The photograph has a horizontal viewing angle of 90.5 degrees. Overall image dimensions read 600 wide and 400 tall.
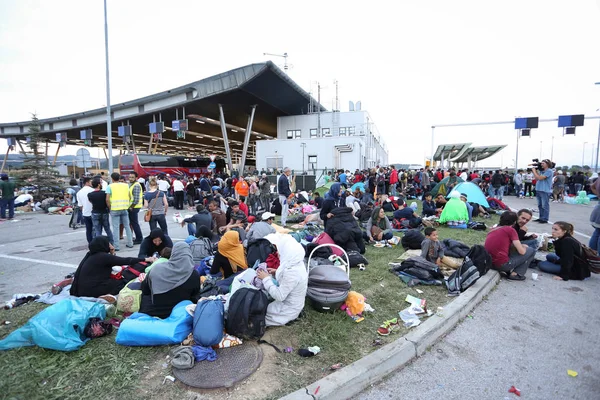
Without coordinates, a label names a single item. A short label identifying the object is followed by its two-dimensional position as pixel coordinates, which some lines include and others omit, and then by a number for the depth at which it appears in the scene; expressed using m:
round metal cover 2.73
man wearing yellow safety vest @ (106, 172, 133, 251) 7.17
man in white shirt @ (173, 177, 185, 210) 15.28
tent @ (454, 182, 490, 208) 12.15
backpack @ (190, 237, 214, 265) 5.88
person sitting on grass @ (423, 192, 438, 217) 11.64
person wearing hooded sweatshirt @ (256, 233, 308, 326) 3.55
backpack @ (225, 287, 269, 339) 3.32
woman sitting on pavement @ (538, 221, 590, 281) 5.43
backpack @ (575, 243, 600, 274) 5.51
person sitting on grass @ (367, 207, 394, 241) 8.15
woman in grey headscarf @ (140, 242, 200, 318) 3.70
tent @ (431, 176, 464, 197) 13.83
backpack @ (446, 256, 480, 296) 4.80
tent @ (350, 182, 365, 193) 14.81
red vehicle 25.70
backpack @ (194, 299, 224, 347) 3.18
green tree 18.92
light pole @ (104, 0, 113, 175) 15.13
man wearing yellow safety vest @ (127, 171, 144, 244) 7.58
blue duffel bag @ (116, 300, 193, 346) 3.28
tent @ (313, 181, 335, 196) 22.10
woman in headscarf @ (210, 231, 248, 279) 4.93
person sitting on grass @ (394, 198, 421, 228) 9.84
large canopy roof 27.56
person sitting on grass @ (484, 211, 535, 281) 5.54
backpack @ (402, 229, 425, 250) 7.20
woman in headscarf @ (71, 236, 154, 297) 4.31
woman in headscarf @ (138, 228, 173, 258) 5.61
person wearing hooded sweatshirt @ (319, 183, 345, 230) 8.30
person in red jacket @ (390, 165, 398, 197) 17.44
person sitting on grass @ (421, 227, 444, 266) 5.88
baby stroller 3.99
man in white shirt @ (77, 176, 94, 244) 7.46
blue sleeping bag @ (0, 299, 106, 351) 3.20
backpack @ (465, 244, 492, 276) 5.38
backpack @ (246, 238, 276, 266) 5.16
